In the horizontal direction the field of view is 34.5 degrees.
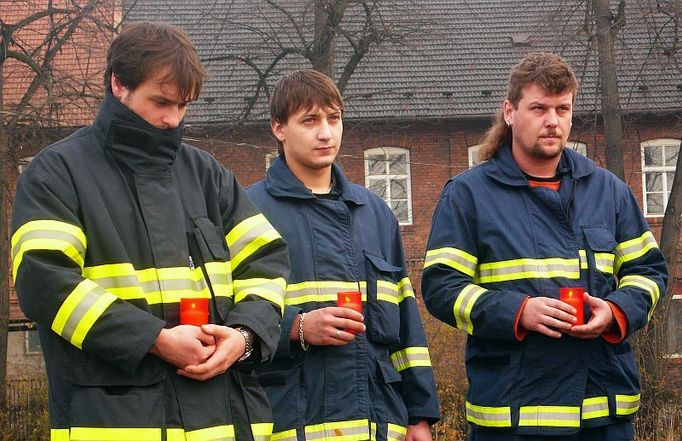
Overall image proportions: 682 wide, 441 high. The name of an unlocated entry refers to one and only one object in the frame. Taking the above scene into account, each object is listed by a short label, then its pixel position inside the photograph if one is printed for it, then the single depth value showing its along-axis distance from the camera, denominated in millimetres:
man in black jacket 3373
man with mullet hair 4648
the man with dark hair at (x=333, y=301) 4492
